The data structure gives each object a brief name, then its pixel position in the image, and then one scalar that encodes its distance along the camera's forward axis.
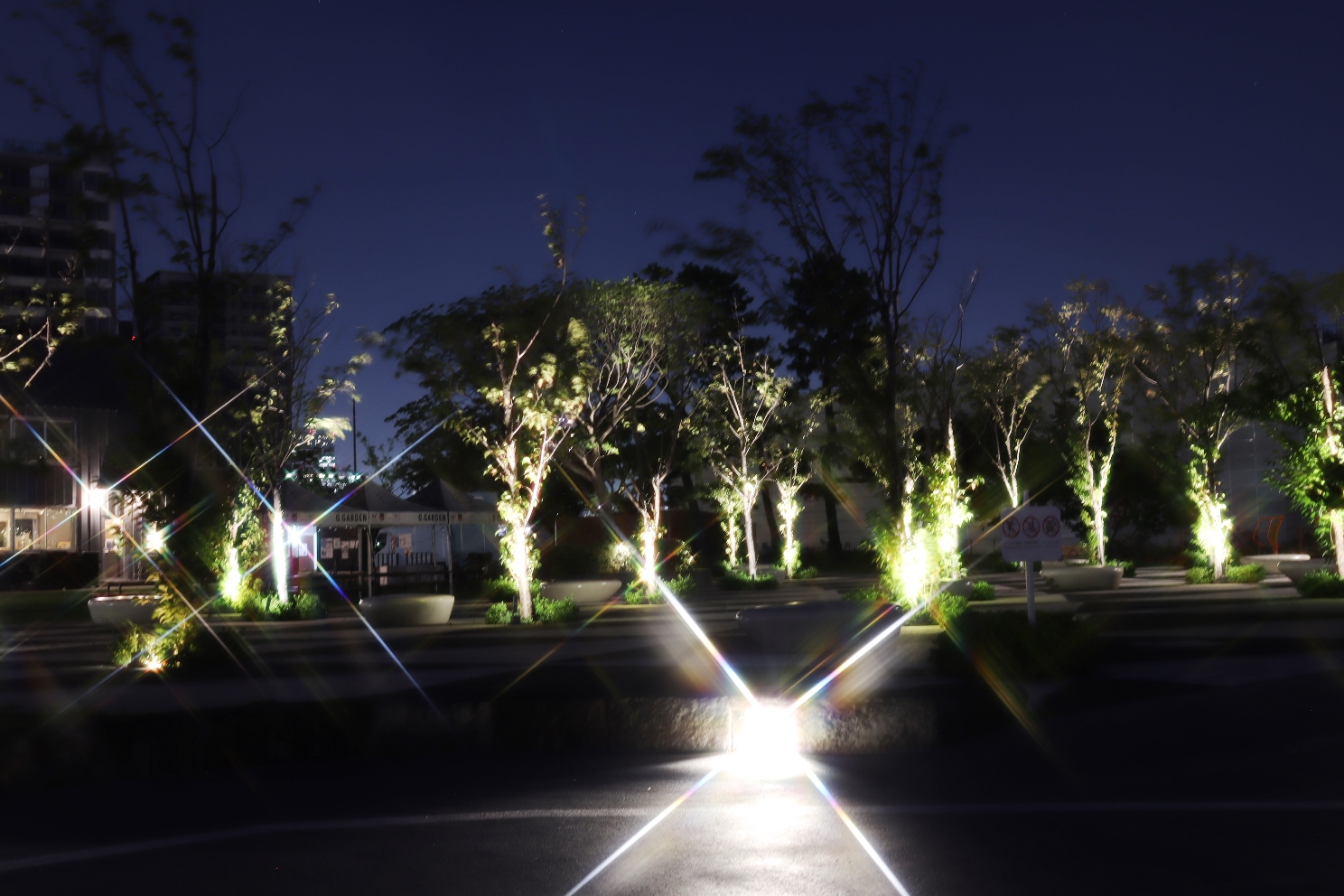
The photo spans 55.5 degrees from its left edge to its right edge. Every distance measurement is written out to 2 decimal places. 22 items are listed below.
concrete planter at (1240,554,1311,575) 36.22
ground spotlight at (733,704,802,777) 9.52
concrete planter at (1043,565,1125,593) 31.73
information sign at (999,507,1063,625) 13.70
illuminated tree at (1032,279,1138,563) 35.22
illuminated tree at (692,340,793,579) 39.03
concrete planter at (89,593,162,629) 23.39
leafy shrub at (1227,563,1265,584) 32.00
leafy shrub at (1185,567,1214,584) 32.81
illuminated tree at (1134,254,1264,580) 32.28
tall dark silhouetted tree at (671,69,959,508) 19.48
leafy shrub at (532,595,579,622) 24.36
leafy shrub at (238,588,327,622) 26.62
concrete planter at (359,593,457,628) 23.30
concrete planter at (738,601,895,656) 14.16
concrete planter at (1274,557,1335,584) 28.19
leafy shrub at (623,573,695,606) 31.28
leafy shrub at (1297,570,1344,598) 24.69
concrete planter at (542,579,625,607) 31.05
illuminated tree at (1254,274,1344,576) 24.67
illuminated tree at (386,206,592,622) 24.88
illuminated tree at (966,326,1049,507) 37.31
